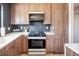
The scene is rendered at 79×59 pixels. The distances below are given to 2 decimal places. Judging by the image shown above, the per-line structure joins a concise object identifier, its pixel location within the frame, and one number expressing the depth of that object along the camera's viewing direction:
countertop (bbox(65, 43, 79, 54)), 1.10
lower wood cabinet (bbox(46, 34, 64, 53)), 3.25
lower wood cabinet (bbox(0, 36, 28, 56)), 1.55
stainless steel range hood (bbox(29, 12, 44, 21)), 3.37
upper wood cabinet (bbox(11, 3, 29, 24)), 3.39
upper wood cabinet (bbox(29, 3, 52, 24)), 3.37
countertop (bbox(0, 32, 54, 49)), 1.46
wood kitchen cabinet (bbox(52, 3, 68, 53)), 3.23
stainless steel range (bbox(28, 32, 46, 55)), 3.13
